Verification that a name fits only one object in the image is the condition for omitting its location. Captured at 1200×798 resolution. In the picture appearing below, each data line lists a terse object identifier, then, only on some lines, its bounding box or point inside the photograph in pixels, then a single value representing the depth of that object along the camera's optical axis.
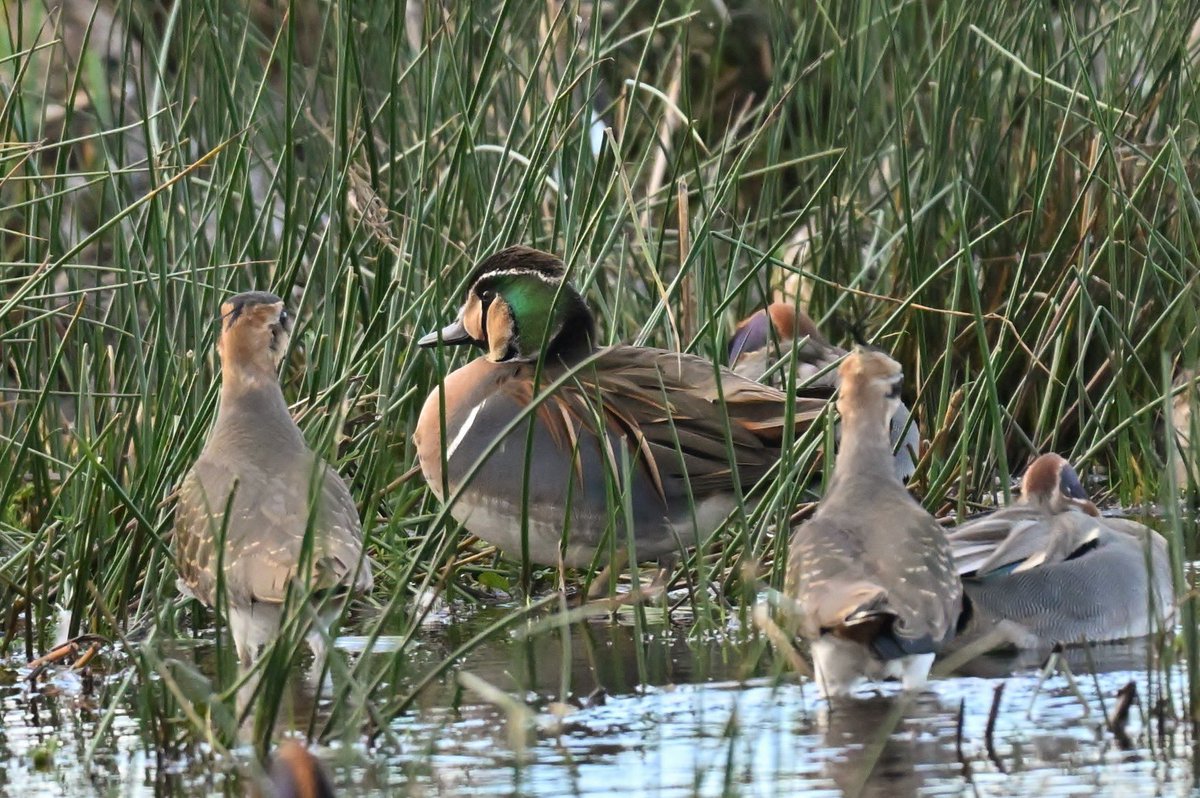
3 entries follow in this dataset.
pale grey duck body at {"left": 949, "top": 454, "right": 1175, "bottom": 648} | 9.67
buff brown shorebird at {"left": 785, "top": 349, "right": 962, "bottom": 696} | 8.07
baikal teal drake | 11.00
